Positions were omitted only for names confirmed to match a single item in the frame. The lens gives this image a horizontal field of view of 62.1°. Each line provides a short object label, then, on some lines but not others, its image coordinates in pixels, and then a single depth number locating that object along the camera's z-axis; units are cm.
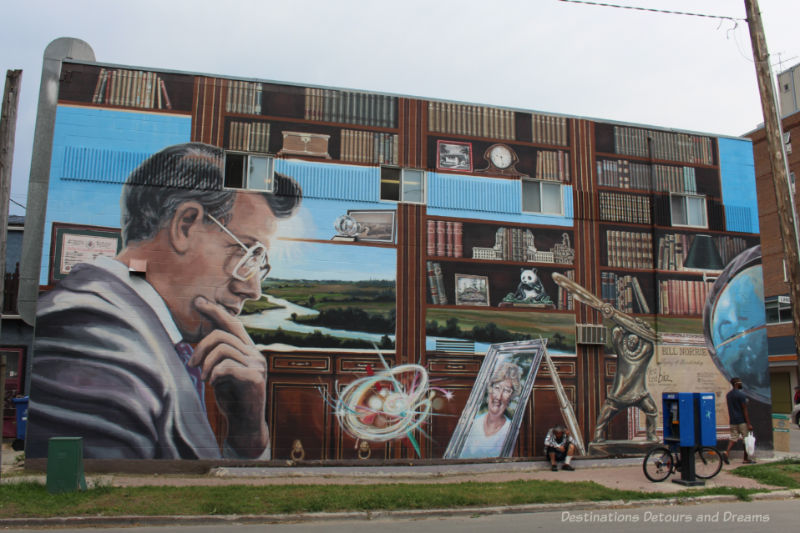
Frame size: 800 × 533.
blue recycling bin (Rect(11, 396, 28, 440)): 1544
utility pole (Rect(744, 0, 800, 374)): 1285
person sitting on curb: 1420
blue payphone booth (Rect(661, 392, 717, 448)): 1180
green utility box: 1023
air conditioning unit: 1562
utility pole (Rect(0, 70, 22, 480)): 1052
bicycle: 1223
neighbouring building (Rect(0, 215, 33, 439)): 1791
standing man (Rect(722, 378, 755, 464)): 1427
